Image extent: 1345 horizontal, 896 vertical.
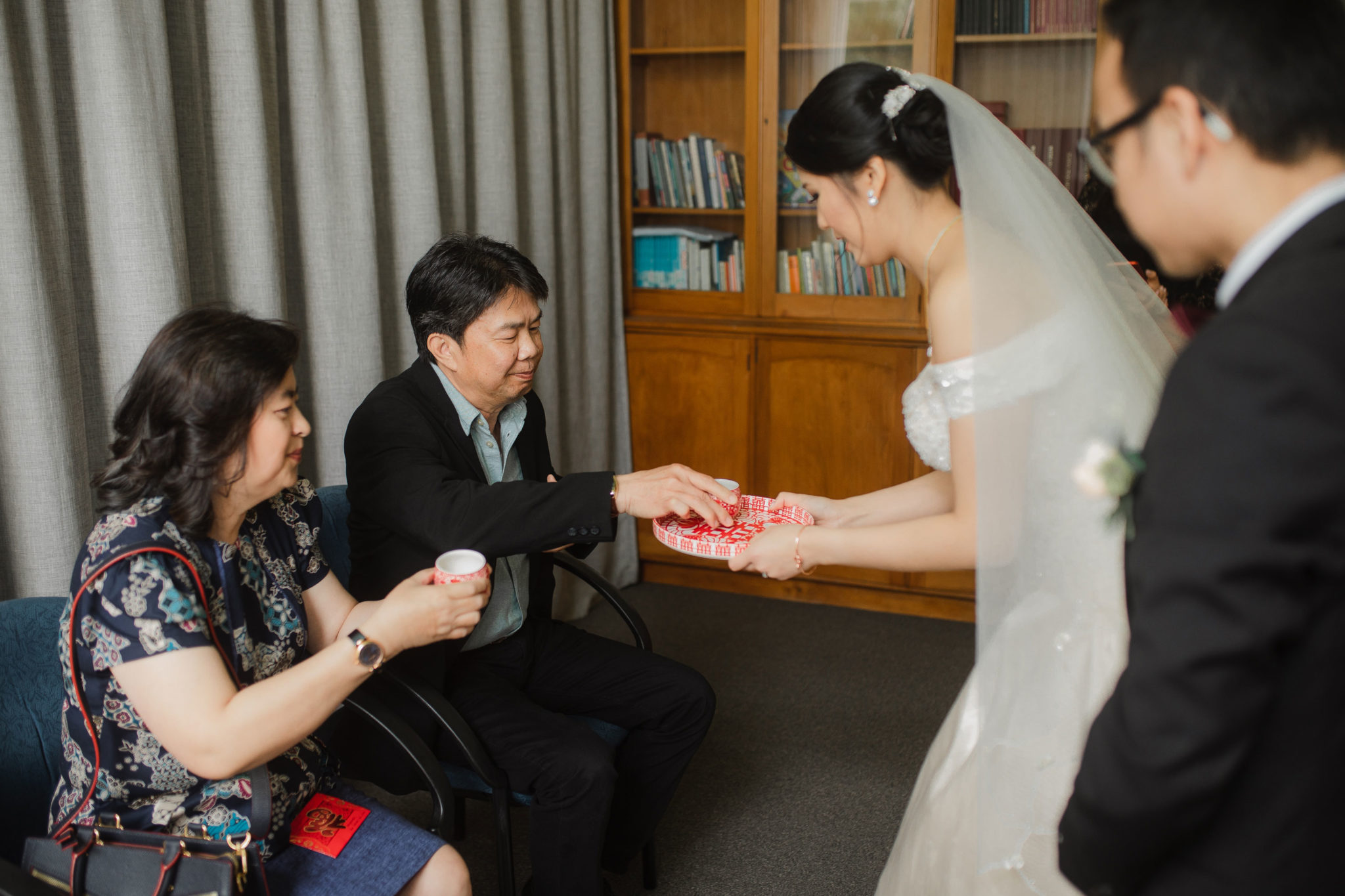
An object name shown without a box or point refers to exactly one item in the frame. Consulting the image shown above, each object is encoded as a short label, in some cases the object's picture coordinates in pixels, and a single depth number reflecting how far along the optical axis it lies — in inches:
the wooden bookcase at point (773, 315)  136.2
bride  51.8
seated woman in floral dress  48.8
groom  28.2
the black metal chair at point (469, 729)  64.7
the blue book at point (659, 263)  150.4
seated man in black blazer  69.4
